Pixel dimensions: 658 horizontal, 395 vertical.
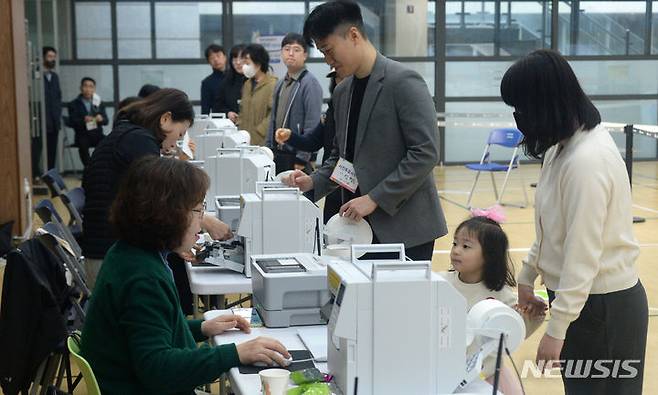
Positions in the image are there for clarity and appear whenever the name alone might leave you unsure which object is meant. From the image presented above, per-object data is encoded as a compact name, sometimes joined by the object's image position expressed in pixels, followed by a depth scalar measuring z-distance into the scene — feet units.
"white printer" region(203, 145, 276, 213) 14.20
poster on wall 37.60
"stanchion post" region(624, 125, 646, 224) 24.56
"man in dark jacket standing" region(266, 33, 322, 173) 19.61
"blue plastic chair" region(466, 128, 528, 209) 30.42
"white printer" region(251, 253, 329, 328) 8.17
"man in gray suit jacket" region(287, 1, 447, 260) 10.46
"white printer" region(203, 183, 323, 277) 10.36
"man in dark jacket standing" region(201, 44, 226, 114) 29.73
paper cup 6.24
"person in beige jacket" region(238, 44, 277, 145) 22.91
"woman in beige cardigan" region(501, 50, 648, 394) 6.99
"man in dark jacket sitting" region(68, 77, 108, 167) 37.07
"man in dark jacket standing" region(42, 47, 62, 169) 35.81
